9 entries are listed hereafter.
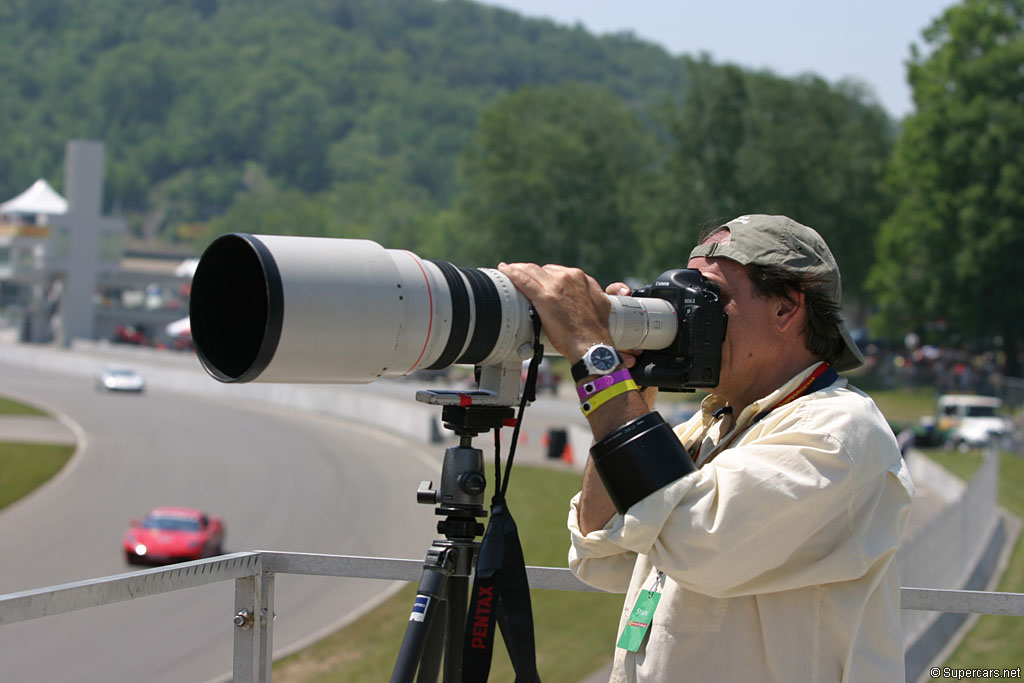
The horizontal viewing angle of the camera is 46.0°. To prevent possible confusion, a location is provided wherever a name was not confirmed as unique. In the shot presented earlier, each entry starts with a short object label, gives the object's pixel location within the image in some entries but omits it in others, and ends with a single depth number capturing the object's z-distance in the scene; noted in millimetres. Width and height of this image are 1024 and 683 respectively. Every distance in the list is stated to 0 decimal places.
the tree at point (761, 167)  62969
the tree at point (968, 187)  52531
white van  37000
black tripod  2949
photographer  2459
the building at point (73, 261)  91562
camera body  2857
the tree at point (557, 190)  75500
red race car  23844
